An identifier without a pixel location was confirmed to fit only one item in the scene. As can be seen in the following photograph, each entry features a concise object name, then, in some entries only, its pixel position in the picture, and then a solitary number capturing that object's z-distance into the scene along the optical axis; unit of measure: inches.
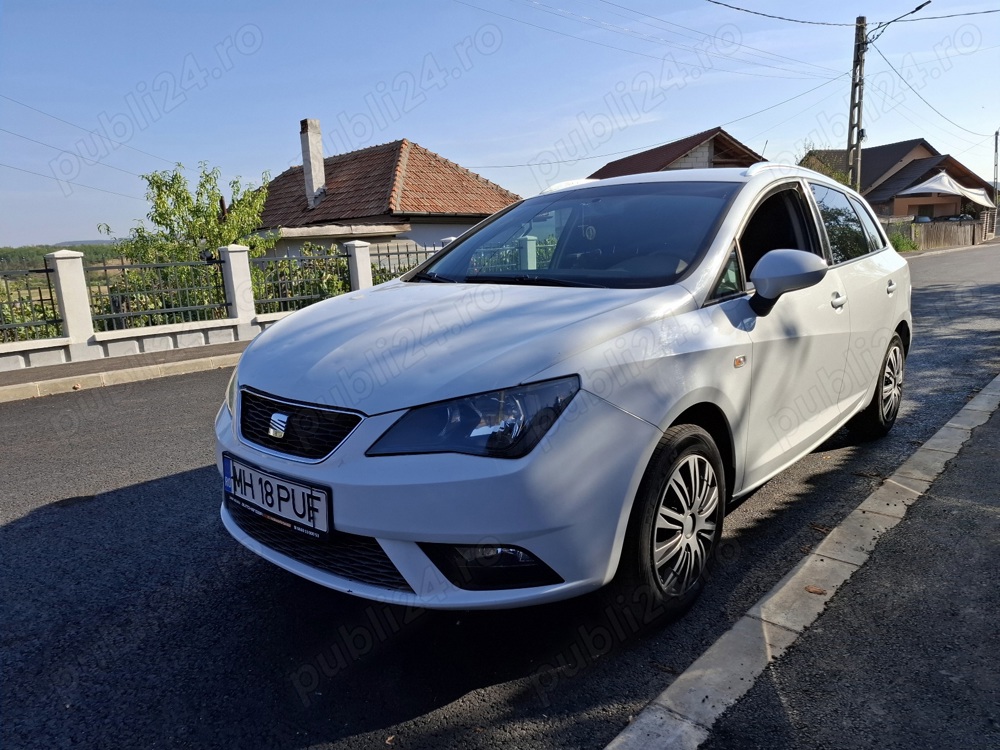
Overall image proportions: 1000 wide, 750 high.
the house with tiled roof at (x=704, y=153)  1117.7
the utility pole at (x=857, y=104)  971.9
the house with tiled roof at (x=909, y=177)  1915.6
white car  87.1
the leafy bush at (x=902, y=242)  1358.3
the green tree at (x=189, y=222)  606.9
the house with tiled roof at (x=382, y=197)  877.2
